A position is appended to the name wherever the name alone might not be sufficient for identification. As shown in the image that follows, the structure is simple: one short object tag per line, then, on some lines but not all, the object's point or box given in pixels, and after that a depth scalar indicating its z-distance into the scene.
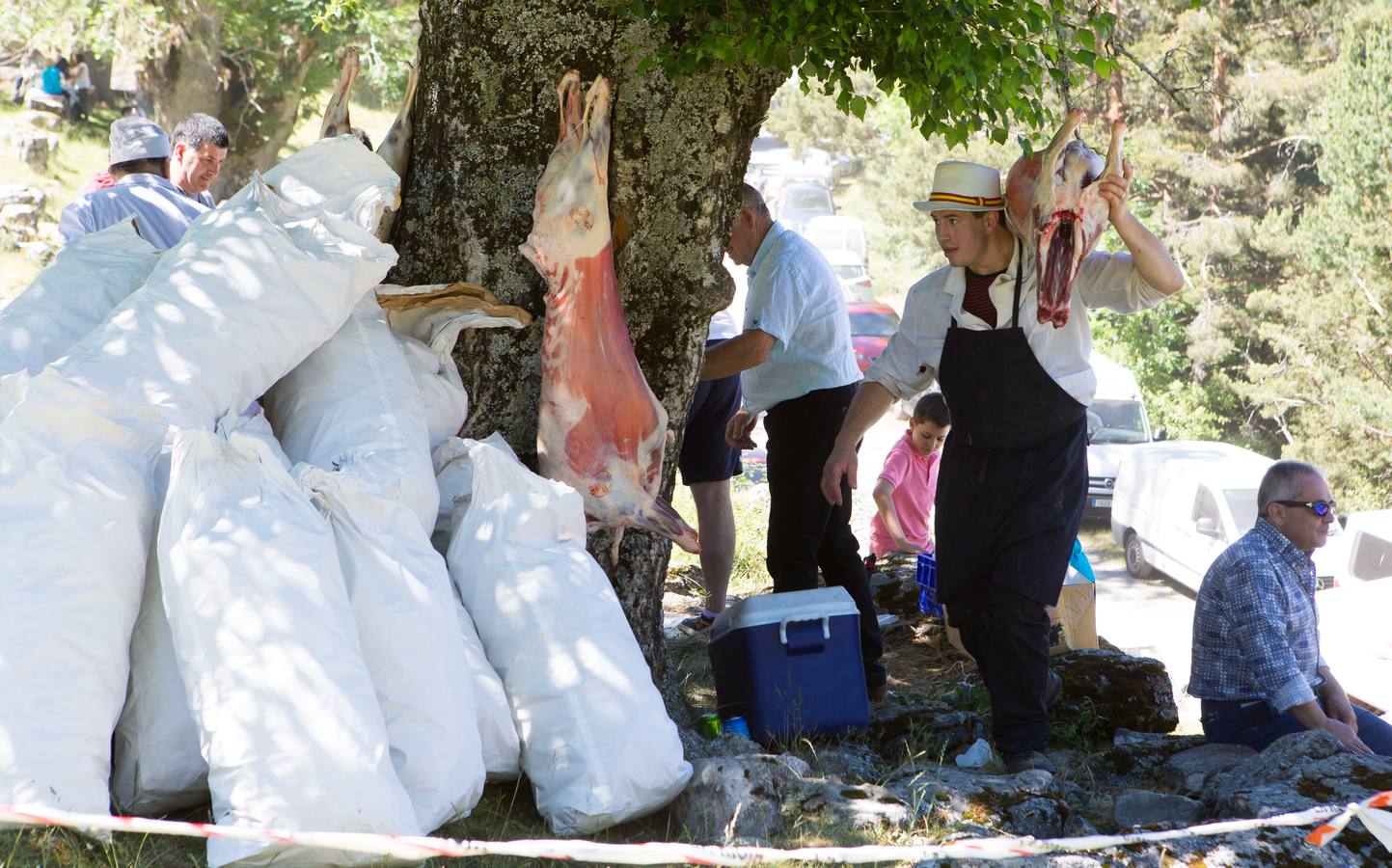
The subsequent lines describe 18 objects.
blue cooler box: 4.03
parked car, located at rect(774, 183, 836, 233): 31.81
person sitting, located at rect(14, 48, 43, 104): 20.67
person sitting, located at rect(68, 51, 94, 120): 21.42
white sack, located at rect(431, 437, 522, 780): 2.90
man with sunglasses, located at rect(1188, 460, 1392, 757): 4.08
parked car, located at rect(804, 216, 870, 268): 27.47
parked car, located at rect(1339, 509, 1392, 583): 11.22
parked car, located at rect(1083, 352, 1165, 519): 16.70
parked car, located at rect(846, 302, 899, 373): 19.16
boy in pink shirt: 6.36
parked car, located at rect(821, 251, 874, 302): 23.92
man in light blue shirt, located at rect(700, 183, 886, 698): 4.89
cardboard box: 5.43
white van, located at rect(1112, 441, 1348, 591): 13.13
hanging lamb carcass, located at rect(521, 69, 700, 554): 3.55
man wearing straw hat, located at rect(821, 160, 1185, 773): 3.85
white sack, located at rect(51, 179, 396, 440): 2.83
